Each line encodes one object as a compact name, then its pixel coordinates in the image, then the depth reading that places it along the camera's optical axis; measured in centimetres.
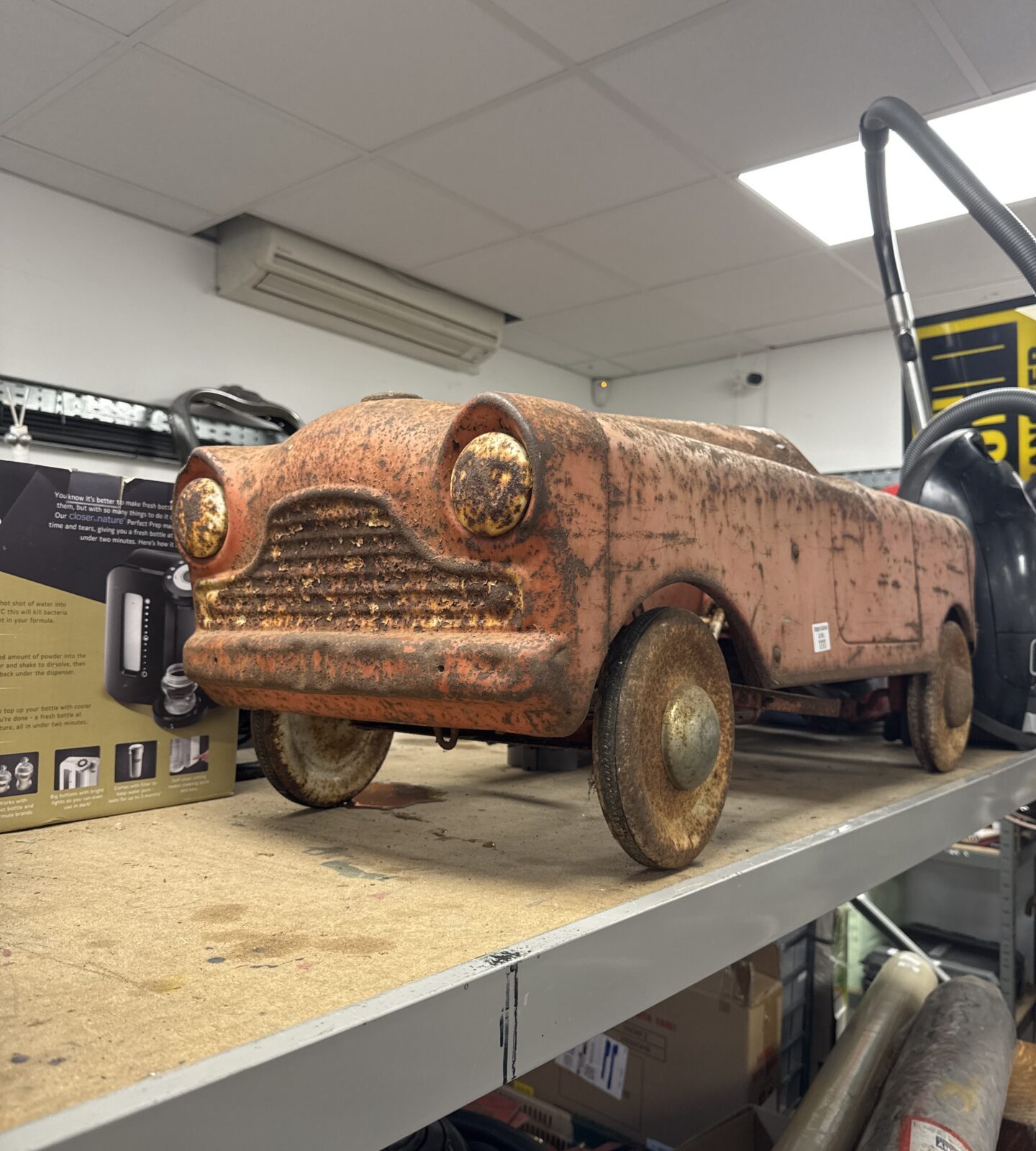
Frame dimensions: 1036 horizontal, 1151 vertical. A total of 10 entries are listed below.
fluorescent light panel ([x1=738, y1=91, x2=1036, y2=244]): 295
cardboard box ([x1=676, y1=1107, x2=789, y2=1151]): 160
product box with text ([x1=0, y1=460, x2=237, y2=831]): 115
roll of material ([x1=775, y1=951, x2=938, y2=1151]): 144
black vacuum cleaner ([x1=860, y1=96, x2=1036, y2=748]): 195
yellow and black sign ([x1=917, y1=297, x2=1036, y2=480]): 254
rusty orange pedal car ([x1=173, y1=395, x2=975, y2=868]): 90
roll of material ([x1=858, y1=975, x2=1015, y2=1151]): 132
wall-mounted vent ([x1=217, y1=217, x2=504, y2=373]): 372
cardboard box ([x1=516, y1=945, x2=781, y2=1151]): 174
